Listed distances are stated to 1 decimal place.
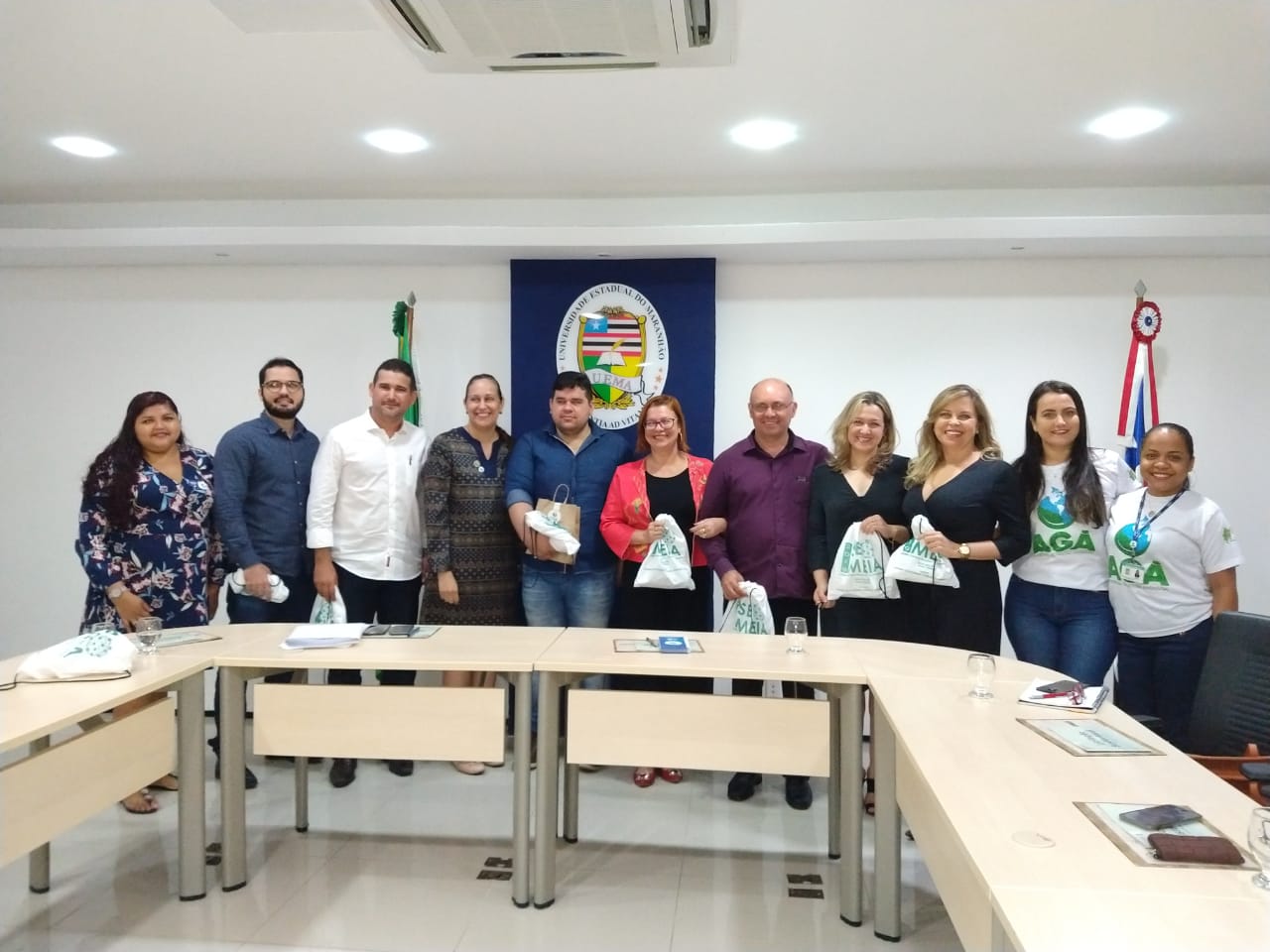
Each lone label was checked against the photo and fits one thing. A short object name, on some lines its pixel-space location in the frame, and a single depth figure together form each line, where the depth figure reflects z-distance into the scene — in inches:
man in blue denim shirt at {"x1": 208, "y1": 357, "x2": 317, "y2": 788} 137.2
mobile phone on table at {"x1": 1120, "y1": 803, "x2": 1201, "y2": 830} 57.8
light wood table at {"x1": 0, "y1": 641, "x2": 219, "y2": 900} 79.4
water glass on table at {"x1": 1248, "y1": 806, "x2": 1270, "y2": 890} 51.8
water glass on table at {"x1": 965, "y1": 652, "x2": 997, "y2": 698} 88.4
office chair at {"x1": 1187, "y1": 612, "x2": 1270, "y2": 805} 86.8
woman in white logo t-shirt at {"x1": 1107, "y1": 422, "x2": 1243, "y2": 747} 115.7
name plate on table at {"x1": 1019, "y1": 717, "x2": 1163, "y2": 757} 72.6
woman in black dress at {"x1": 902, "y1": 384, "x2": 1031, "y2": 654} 119.9
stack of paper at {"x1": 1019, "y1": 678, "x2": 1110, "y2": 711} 84.6
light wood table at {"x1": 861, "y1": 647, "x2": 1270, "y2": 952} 47.8
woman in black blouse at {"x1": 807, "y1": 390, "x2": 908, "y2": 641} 128.0
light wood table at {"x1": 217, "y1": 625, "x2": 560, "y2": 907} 102.9
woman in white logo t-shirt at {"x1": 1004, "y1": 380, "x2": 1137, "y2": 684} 119.5
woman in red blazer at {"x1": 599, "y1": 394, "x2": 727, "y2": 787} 139.4
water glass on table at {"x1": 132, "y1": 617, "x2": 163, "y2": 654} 102.0
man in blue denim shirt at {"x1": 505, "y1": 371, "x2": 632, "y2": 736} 144.0
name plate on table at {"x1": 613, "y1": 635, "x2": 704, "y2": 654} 104.9
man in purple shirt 133.7
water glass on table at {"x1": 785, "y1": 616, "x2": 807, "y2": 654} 105.0
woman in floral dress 126.7
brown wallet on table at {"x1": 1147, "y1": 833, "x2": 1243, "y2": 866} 52.9
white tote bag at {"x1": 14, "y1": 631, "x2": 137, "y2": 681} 90.6
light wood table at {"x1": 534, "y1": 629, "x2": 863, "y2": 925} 98.6
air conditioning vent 85.3
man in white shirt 143.4
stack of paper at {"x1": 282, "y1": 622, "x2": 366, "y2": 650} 106.9
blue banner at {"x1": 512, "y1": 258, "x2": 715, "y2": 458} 173.8
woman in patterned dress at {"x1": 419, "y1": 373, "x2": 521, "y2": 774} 146.0
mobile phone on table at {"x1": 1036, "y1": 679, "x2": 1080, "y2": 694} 86.4
